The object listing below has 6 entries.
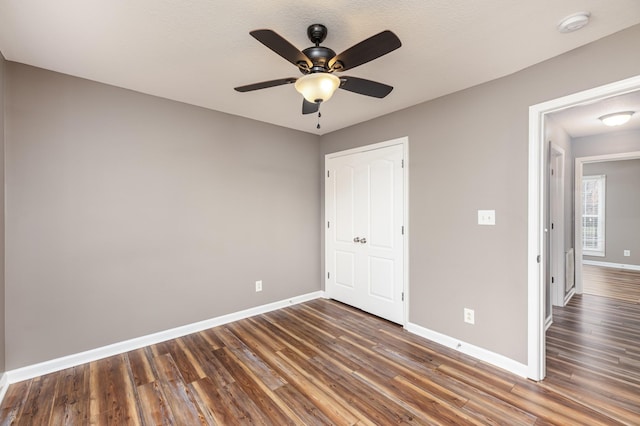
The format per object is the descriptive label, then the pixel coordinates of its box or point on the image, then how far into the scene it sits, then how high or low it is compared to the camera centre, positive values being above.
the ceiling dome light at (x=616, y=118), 3.02 +1.01
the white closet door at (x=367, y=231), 3.26 -0.27
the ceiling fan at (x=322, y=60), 1.39 +0.85
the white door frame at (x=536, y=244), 2.18 -0.27
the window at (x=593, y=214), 6.15 -0.10
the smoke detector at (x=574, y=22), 1.63 +1.13
